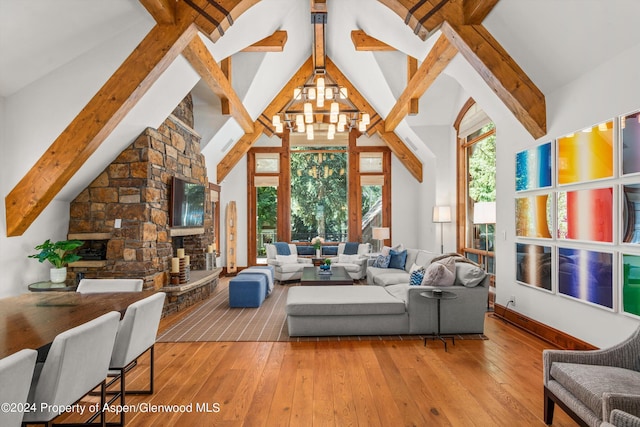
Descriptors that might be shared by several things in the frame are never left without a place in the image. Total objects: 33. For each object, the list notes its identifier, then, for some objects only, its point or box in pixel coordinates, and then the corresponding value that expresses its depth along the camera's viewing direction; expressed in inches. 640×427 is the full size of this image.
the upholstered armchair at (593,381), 64.7
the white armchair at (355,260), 291.0
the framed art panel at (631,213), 106.2
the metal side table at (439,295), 143.2
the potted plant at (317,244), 304.5
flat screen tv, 204.4
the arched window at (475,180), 227.0
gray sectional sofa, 154.6
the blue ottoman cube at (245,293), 207.9
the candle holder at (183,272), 201.0
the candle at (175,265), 197.3
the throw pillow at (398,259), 259.0
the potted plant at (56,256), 151.0
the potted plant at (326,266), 246.5
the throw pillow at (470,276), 158.7
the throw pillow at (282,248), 315.3
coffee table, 214.1
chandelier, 204.8
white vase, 156.0
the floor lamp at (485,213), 188.9
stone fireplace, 175.9
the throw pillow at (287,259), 303.4
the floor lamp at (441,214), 278.5
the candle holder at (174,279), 196.9
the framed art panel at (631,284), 107.0
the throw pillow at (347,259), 305.6
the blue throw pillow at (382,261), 262.8
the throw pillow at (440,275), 159.0
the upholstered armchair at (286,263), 292.2
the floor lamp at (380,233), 318.0
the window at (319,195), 365.1
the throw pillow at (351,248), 320.5
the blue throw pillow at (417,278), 169.8
